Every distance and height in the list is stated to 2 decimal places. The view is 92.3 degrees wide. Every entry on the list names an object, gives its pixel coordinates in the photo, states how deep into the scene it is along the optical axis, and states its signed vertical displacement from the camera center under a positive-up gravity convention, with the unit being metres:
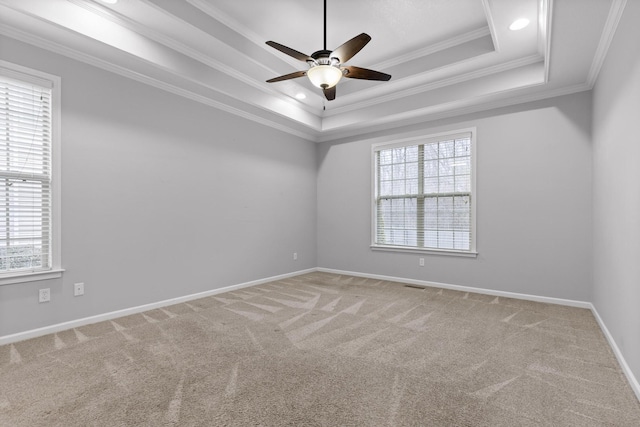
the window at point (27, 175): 2.70 +0.36
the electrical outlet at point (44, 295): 2.86 -0.76
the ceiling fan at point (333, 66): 2.50 +1.32
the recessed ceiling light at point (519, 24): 3.01 +1.93
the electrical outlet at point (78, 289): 3.06 -0.75
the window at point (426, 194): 4.63 +0.36
